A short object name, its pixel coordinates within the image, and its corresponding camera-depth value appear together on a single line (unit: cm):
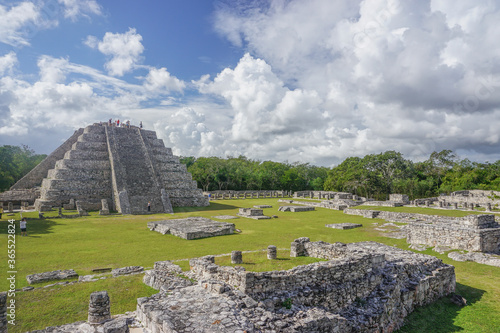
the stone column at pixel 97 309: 553
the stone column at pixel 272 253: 1061
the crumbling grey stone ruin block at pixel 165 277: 749
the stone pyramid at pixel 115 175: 2730
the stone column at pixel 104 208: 2408
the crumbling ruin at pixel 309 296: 554
